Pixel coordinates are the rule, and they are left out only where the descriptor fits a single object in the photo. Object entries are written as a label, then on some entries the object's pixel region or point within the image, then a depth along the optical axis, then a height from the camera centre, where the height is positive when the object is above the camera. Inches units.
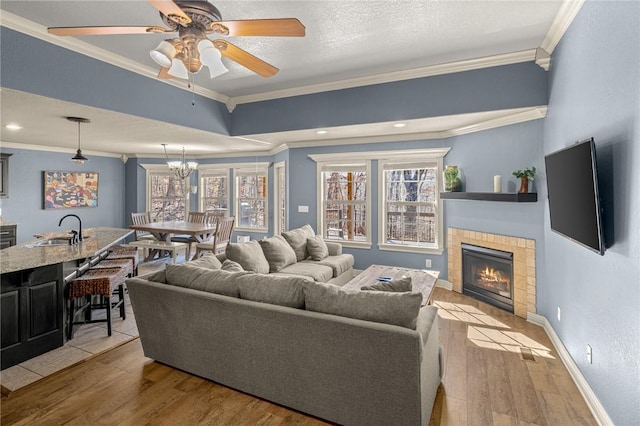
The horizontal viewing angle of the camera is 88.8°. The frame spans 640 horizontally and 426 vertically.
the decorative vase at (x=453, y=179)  181.9 +20.8
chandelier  266.1 +42.6
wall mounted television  76.7 +5.7
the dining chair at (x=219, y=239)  228.0 -15.6
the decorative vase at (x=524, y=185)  145.6 +13.7
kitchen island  104.9 -27.2
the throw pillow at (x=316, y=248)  187.5 -18.2
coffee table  133.7 -28.1
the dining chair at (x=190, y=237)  246.2 -14.7
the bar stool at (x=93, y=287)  124.3 -26.2
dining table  225.6 -7.9
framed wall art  259.1 +24.7
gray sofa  71.9 -31.3
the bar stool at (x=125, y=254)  159.9 -18.2
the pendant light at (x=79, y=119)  152.5 +47.1
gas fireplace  161.6 -31.2
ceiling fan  68.9 +42.0
